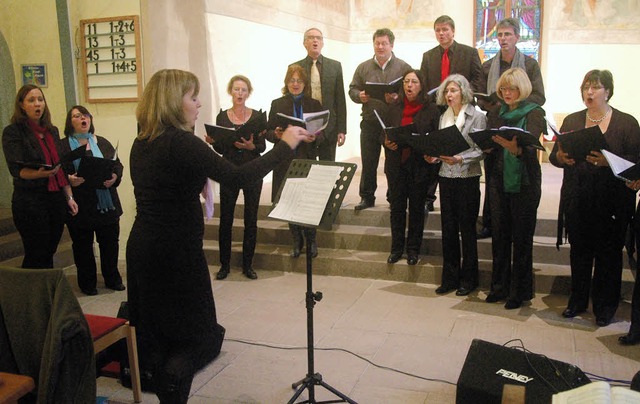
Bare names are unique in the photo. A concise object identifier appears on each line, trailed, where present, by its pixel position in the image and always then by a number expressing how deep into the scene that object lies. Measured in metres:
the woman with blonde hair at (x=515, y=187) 3.90
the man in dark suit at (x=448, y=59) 4.91
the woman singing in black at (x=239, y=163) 4.84
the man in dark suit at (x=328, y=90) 5.32
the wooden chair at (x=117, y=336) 2.69
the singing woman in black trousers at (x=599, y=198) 3.63
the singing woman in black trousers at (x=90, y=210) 4.58
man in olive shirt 5.20
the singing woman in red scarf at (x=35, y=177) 4.20
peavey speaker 2.55
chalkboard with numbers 5.48
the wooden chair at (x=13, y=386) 1.91
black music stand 2.55
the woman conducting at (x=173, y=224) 2.17
